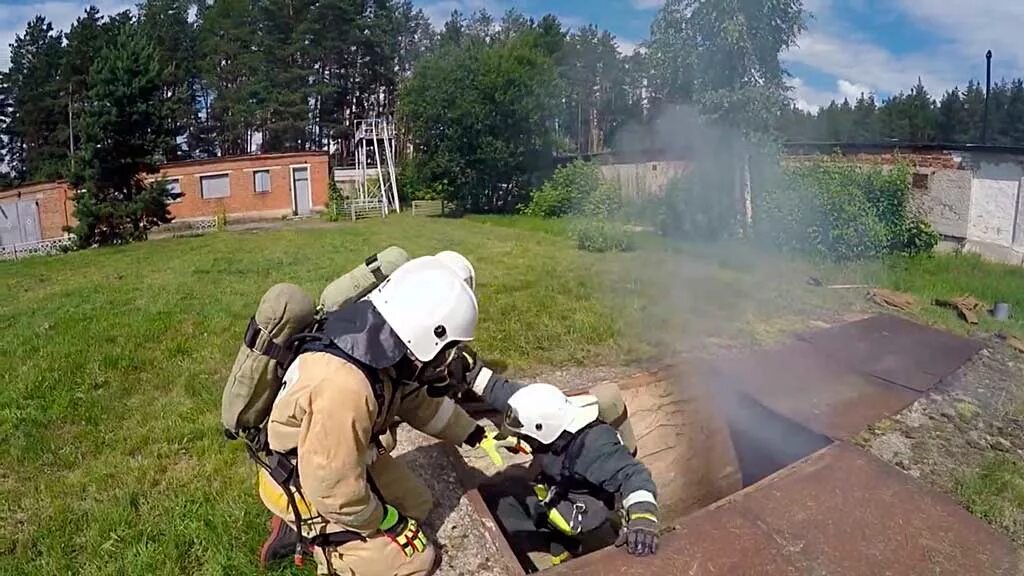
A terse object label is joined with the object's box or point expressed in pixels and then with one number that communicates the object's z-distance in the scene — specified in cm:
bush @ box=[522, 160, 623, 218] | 1655
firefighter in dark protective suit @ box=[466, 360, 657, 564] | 242
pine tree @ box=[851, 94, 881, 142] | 3360
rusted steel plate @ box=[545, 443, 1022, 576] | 201
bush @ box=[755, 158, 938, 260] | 1038
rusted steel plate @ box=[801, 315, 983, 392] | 393
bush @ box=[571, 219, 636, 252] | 1212
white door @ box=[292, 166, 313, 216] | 2491
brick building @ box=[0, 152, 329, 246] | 2247
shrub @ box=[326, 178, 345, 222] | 2327
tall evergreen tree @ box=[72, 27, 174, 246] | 1709
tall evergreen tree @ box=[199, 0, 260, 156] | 3450
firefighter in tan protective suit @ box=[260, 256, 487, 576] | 201
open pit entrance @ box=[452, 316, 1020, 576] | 210
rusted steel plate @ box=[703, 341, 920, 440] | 329
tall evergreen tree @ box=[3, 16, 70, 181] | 3444
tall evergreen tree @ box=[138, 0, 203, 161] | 3659
